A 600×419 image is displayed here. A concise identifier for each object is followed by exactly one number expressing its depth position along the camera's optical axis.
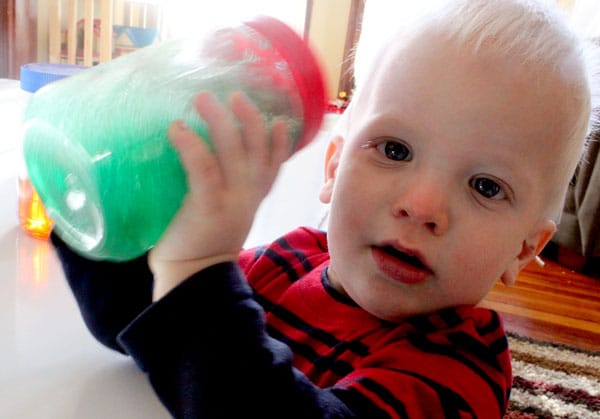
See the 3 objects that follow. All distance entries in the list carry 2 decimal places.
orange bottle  0.65
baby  0.40
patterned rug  1.20
